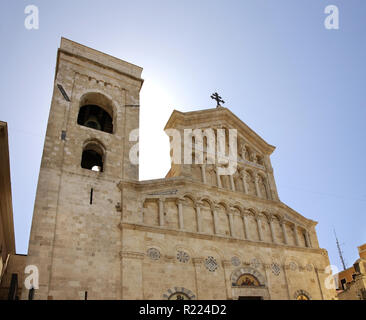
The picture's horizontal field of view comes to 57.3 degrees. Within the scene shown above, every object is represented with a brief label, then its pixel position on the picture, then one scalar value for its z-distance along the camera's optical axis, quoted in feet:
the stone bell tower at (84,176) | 44.78
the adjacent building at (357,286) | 64.59
